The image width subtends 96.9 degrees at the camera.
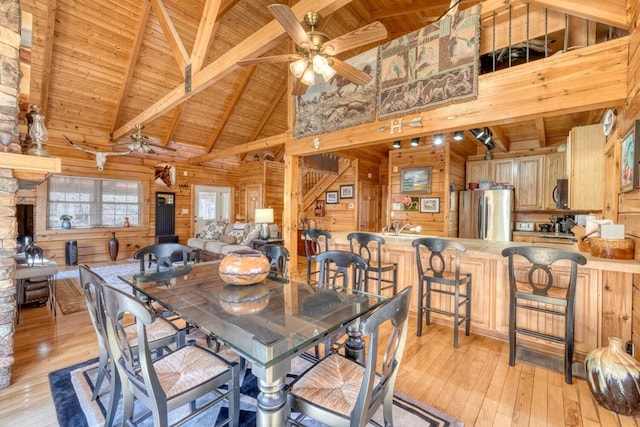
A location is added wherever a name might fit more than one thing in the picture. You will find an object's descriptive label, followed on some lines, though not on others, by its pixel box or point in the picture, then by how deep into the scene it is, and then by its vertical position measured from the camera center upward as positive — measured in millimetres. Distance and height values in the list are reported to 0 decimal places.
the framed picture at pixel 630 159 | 1851 +405
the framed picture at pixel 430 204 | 5988 +200
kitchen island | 2256 -744
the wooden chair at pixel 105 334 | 1519 -803
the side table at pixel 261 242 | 5832 -626
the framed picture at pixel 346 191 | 7457 +574
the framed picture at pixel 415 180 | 6066 +742
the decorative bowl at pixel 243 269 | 1998 -411
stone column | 2014 +170
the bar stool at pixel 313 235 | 3491 -292
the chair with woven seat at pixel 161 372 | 1196 -811
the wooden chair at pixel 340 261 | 2227 -391
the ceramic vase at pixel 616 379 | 1719 -1010
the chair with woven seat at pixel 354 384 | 1119 -818
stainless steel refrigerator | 5480 +8
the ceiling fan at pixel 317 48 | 2396 +1448
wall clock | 2638 +910
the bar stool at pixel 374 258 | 3150 -573
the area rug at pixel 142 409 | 1711 -1269
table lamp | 6004 -130
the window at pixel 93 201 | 6398 +208
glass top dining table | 1171 -575
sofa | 5961 -584
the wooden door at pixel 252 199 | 8758 +392
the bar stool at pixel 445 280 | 2680 -653
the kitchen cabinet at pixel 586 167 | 3111 +553
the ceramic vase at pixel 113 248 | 6684 -895
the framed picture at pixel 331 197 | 7809 +431
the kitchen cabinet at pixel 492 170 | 5914 +970
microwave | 4660 +366
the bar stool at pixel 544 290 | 2104 -627
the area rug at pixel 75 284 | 3759 -1260
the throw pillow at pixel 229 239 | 6148 -610
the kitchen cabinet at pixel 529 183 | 5551 +635
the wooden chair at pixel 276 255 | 2559 -419
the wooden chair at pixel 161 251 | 2667 -391
